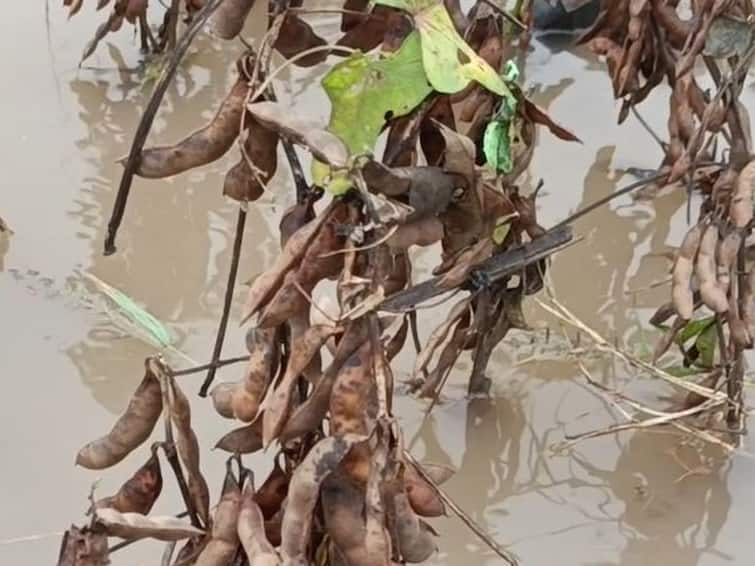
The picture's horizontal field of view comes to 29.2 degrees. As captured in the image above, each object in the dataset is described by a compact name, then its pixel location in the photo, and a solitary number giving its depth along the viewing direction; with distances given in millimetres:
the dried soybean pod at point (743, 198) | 1374
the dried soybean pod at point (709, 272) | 1414
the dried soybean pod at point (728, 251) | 1419
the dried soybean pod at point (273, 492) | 982
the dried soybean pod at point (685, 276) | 1432
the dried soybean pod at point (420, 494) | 954
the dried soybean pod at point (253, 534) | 896
